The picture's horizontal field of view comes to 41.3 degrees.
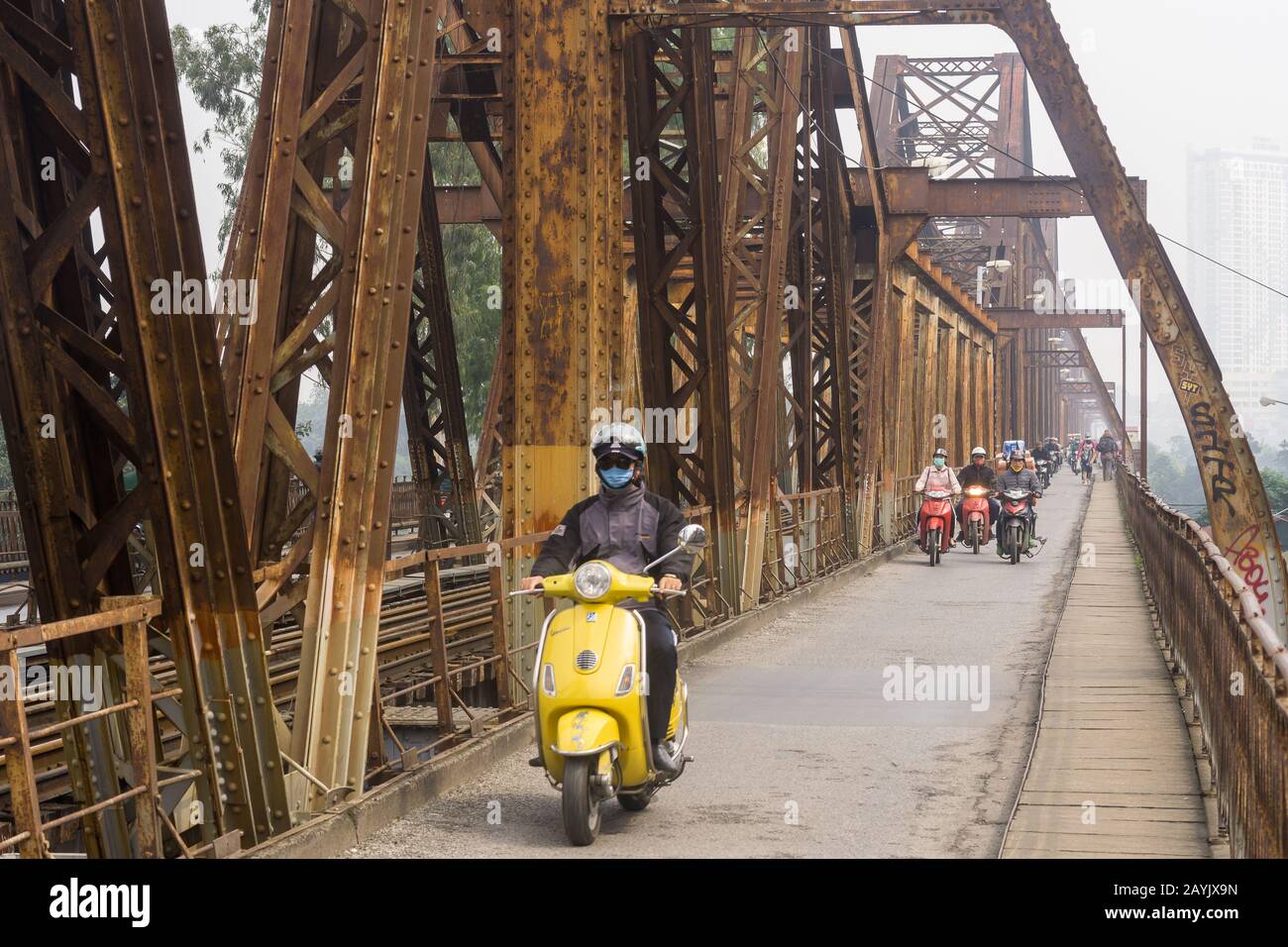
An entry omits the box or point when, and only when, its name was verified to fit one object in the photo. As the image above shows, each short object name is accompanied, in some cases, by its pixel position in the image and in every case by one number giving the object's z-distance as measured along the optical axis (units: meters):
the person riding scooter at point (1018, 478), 22.83
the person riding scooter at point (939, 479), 22.42
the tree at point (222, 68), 32.28
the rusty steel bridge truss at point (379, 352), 5.45
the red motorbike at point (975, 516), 24.11
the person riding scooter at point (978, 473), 23.92
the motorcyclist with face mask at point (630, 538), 6.77
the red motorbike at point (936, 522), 22.20
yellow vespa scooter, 6.38
